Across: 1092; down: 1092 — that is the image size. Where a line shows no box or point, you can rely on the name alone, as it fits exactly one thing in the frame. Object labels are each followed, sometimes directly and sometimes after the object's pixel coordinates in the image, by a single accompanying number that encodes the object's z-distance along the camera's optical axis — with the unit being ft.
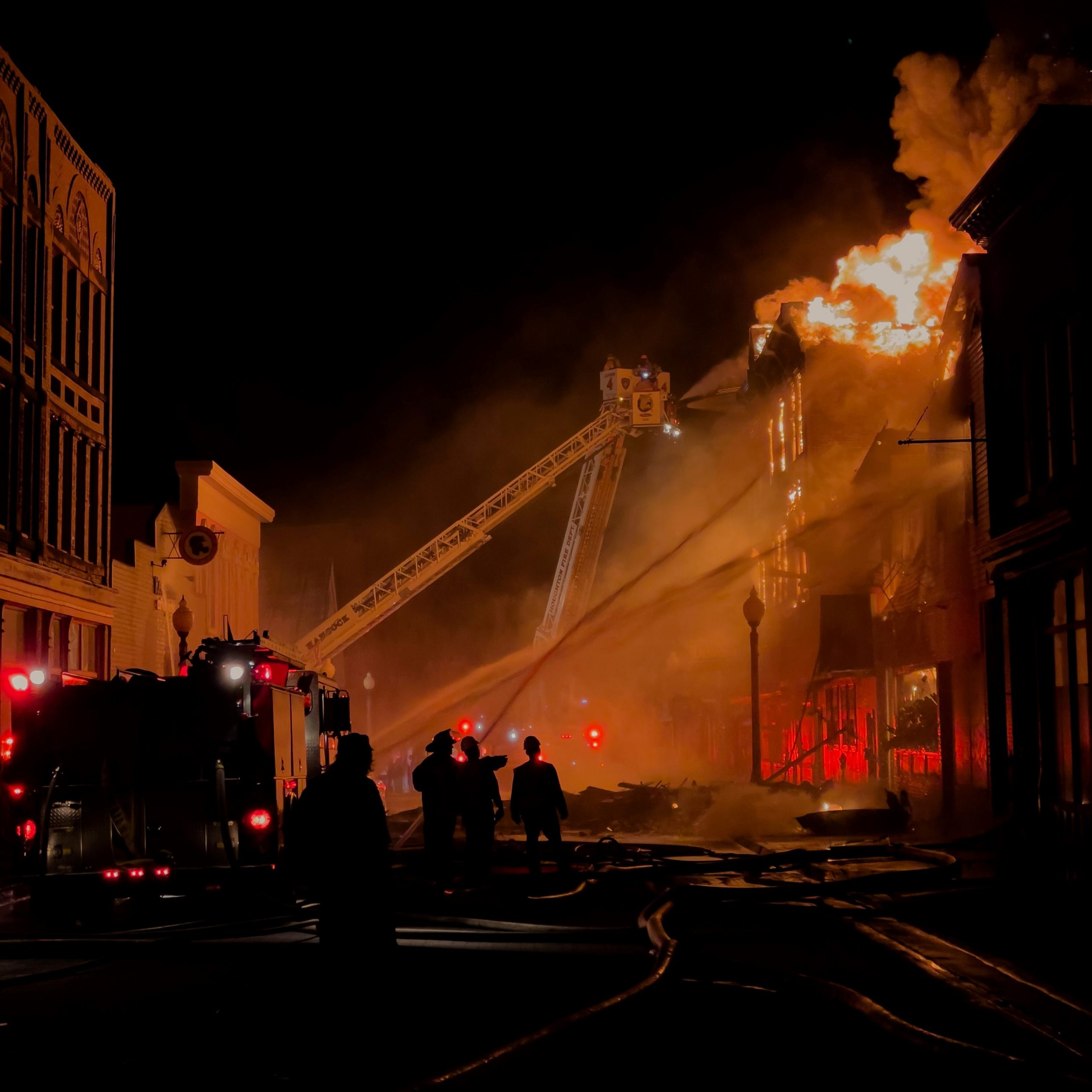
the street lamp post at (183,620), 81.54
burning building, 54.60
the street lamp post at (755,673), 83.35
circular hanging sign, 109.60
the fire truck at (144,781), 35.45
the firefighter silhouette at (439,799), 45.03
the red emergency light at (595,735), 107.55
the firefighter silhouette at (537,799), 48.24
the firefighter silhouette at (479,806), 47.06
